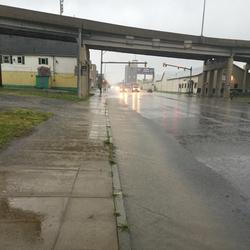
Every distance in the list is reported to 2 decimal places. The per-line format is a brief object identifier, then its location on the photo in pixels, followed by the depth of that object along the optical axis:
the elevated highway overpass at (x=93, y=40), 30.83
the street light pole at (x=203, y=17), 47.41
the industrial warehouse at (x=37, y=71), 41.47
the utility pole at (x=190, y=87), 71.16
